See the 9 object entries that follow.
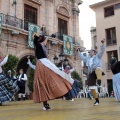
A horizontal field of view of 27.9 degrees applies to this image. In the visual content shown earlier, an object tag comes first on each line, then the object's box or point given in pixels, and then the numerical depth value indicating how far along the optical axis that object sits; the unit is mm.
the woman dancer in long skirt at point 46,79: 4953
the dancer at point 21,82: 12297
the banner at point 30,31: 16722
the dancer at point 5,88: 7711
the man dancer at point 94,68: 6531
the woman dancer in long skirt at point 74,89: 10031
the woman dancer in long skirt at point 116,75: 8242
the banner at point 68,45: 19562
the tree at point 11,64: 13898
